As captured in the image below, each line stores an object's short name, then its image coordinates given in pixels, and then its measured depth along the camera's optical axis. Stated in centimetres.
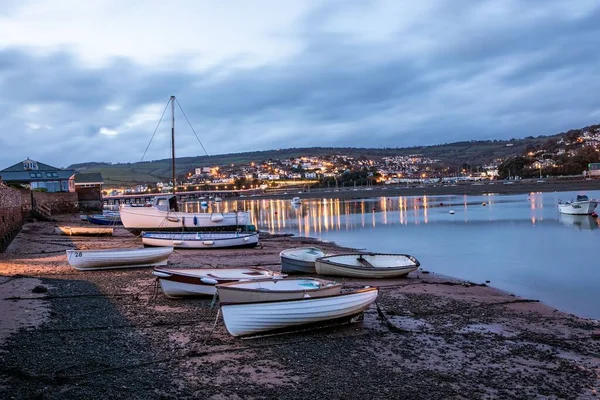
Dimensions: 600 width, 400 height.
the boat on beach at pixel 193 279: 1331
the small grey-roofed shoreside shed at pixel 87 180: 9633
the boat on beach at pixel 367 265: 1769
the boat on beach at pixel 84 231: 3419
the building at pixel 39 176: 6950
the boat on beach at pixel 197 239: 2817
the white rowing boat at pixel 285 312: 991
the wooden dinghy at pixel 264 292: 1084
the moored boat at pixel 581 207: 4803
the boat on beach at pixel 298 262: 1855
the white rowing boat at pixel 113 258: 1886
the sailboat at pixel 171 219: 3325
